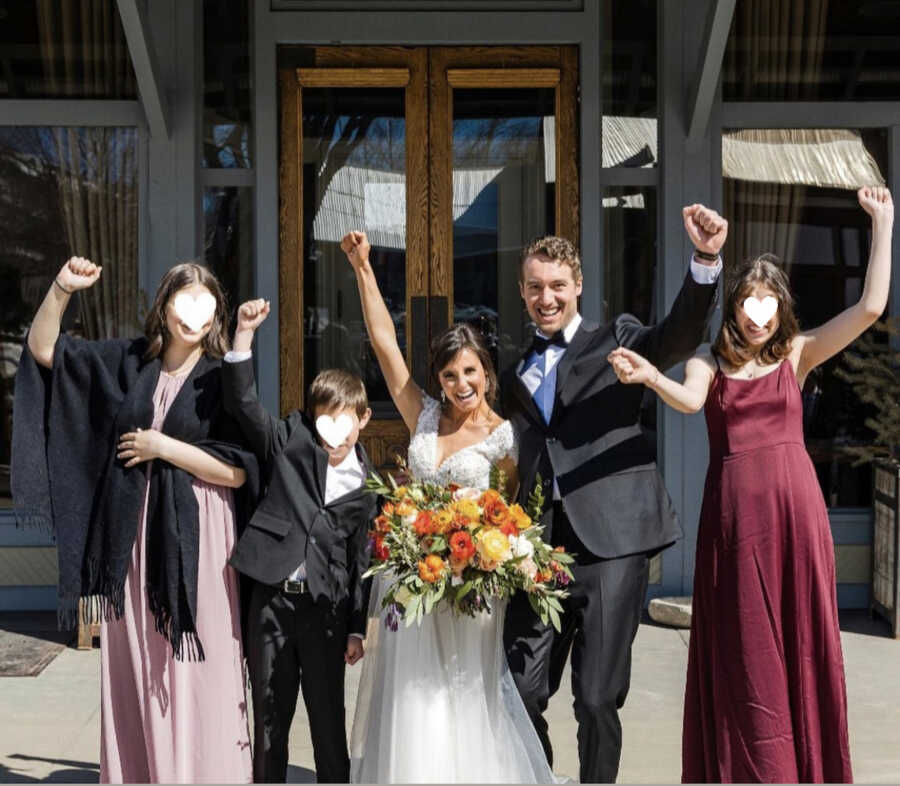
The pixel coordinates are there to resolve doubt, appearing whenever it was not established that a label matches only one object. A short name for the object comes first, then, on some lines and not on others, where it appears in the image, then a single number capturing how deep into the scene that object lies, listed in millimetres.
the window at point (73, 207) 7250
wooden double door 7277
